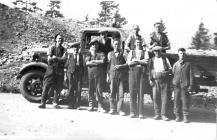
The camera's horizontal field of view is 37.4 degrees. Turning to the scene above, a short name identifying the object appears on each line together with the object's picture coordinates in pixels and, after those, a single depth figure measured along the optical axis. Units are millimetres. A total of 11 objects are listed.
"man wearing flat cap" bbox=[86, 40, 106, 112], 7357
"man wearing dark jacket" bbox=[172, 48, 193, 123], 6648
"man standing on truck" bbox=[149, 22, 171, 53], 7277
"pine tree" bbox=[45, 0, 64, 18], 21336
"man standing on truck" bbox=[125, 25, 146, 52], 7359
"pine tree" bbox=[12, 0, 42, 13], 20359
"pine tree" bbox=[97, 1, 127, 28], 12453
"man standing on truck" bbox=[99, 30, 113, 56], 7703
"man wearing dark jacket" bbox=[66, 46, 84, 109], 7500
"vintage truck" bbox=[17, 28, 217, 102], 8031
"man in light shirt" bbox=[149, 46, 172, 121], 6816
